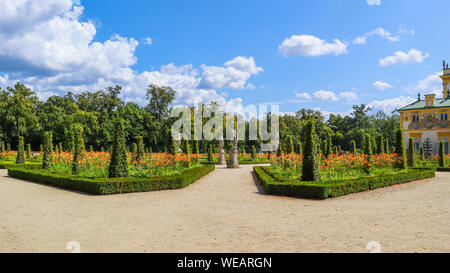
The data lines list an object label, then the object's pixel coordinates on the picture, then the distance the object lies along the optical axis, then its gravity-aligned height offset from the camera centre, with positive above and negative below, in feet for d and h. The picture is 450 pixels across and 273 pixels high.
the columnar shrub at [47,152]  56.44 -0.97
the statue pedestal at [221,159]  91.98 -4.20
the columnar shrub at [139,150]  58.44 -0.76
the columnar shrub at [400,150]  56.13 -1.16
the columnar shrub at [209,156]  94.83 -3.33
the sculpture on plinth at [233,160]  78.14 -3.85
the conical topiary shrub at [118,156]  39.55 -1.29
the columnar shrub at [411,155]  64.23 -2.55
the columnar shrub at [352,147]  66.03 -0.60
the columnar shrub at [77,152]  47.55 -0.85
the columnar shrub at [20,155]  71.33 -1.99
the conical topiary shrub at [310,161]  37.19 -2.08
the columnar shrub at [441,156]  69.56 -3.05
